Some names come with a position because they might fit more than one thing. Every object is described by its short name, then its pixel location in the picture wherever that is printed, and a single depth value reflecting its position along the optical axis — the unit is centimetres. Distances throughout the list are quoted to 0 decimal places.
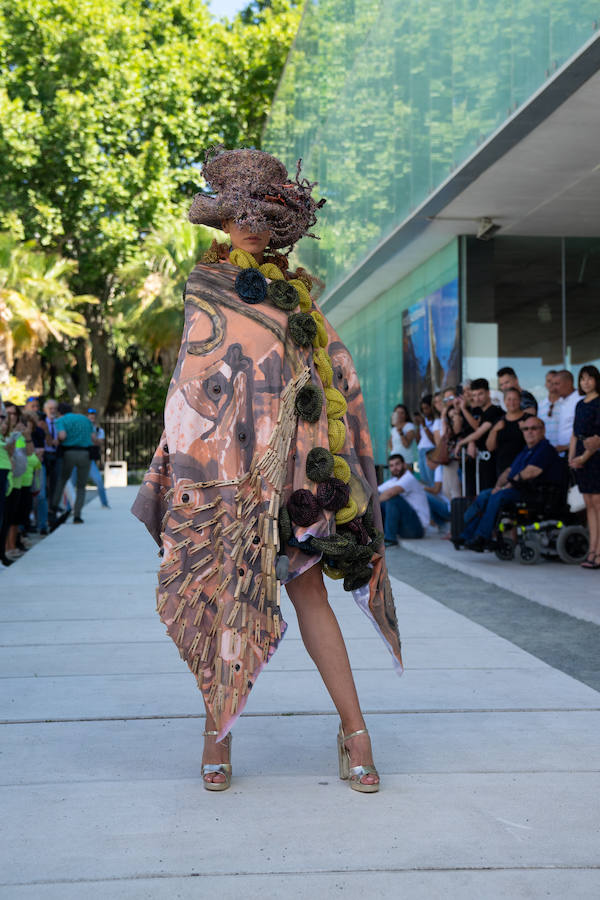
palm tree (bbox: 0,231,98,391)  2889
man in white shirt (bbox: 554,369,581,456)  940
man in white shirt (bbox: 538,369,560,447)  967
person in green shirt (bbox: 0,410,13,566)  879
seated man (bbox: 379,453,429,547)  1163
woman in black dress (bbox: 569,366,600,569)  817
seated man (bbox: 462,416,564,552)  884
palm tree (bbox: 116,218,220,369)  2933
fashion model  312
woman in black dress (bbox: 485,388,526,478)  962
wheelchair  882
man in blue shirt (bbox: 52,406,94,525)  1468
